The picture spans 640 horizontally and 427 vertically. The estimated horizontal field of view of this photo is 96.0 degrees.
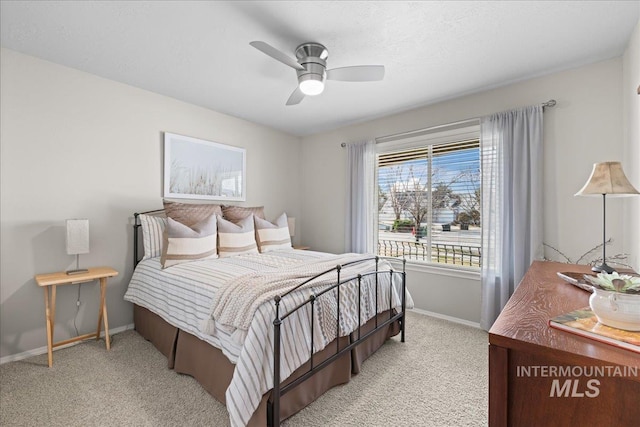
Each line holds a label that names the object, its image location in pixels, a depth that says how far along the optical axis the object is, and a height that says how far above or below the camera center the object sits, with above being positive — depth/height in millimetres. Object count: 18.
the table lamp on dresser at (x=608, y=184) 1681 +171
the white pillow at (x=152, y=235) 2943 -241
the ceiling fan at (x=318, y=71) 2232 +1105
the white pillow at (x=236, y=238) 3094 -292
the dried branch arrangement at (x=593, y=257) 2426 -393
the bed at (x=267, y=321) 1570 -763
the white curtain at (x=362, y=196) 4102 +231
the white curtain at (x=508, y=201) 2771 +113
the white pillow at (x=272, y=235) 3527 -292
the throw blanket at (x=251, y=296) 1675 -513
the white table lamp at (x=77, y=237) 2459 -222
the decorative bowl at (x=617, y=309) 849 -293
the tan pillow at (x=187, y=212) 3047 -3
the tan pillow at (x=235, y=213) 3551 -15
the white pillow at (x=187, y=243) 2666 -304
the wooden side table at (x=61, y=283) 2334 -662
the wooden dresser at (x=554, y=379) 740 -474
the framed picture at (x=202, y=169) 3418 +547
